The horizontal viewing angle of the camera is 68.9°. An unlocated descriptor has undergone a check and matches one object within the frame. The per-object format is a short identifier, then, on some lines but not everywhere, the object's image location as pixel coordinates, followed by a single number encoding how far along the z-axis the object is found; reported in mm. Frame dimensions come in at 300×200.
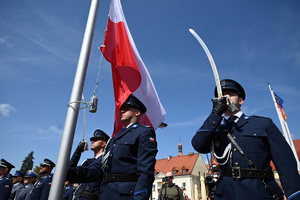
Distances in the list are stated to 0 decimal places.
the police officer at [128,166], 2779
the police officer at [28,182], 9648
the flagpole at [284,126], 10797
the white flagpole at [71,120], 2298
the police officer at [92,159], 4730
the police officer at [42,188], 6430
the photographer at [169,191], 7711
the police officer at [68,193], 8180
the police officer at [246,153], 2191
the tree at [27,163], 55206
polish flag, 5082
